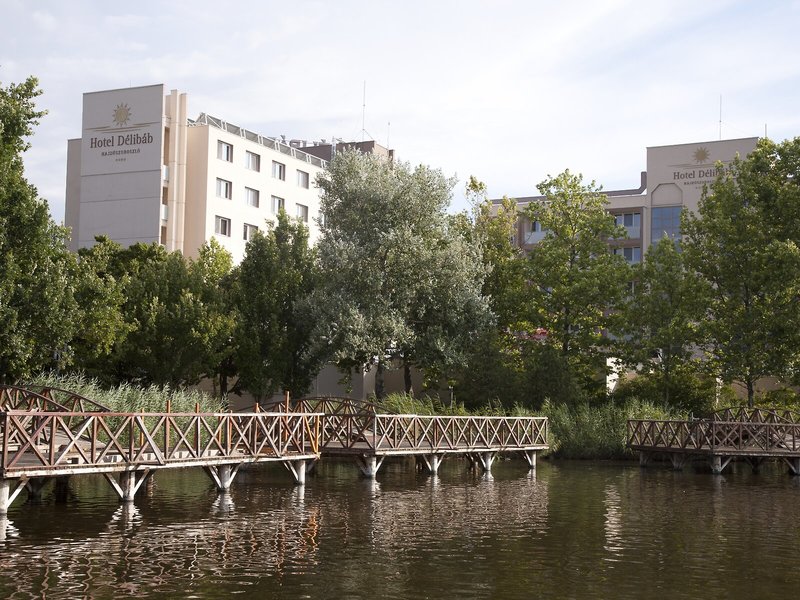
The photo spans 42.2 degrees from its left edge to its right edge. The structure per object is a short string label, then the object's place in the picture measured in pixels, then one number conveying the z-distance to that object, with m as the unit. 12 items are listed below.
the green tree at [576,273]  49.03
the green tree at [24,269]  27.89
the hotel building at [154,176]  63.22
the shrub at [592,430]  40.12
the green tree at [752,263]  42.88
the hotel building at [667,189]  78.31
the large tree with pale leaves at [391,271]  43.59
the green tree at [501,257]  50.62
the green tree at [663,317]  46.12
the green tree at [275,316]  44.53
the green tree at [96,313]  31.70
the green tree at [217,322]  41.53
